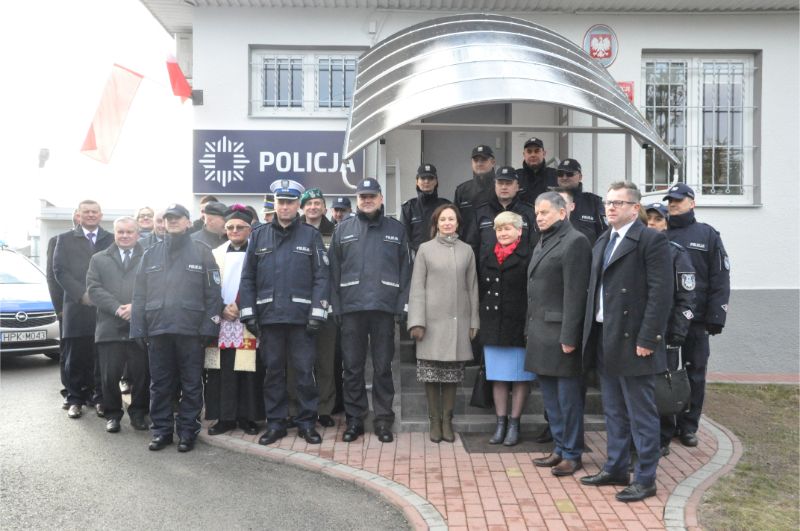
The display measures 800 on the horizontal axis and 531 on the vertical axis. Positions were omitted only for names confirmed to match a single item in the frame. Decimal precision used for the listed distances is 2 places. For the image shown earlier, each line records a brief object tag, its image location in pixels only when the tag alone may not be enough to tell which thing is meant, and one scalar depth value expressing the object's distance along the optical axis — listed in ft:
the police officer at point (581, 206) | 21.31
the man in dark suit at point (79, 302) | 22.53
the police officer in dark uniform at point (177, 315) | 19.07
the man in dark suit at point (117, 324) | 20.83
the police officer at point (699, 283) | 19.54
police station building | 31.12
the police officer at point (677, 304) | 16.14
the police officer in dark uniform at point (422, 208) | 22.38
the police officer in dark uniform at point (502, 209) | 19.62
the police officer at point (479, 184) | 21.93
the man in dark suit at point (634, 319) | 14.73
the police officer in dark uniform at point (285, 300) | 19.15
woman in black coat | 18.78
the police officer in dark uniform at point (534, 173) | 22.88
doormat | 18.63
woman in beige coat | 19.17
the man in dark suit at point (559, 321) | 16.43
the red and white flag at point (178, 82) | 31.01
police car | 32.35
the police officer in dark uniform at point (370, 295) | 19.45
